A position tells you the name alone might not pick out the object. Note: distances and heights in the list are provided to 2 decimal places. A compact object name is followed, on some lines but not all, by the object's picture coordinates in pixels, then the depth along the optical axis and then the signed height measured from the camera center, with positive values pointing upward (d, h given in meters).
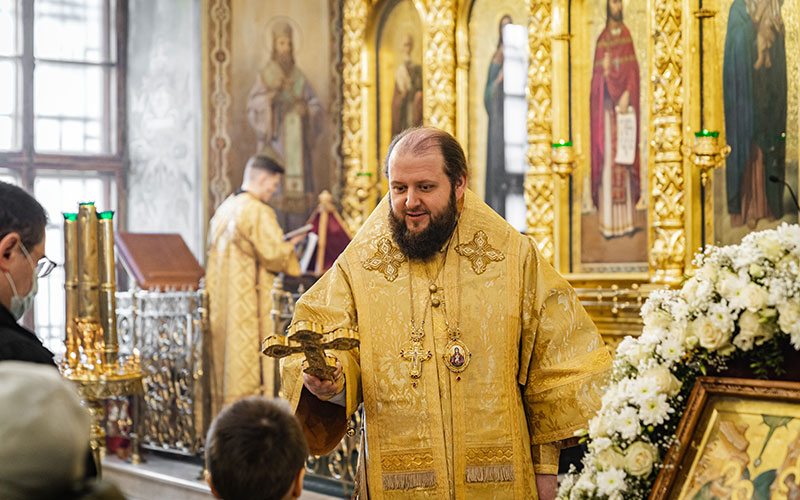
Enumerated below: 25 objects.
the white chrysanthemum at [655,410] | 2.31 -0.33
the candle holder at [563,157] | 8.02 +0.76
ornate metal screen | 8.63 -0.83
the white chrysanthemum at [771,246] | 2.29 +0.02
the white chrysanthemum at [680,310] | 2.37 -0.12
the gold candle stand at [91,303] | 5.30 -0.21
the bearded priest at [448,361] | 3.23 -0.31
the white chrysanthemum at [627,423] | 2.32 -0.36
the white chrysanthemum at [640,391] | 2.33 -0.29
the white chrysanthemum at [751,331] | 2.23 -0.15
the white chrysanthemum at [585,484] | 2.36 -0.50
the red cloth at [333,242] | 9.26 +0.16
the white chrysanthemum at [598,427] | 2.40 -0.38
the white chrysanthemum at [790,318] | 2.15 -0.12
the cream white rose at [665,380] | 2.33 -0.27
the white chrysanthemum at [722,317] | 2.28 -0.13
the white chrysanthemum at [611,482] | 2.28 -0.48
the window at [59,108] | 11.60 +1.70
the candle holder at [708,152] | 6.94 +0.69
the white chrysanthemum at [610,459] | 2.32 -0.44
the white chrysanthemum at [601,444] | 2.35 -0.41
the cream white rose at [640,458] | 2.28 -0.43
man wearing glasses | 2.64 +0.03
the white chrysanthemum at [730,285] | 2.29 -0.06
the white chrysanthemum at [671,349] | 2.35 -0.20
